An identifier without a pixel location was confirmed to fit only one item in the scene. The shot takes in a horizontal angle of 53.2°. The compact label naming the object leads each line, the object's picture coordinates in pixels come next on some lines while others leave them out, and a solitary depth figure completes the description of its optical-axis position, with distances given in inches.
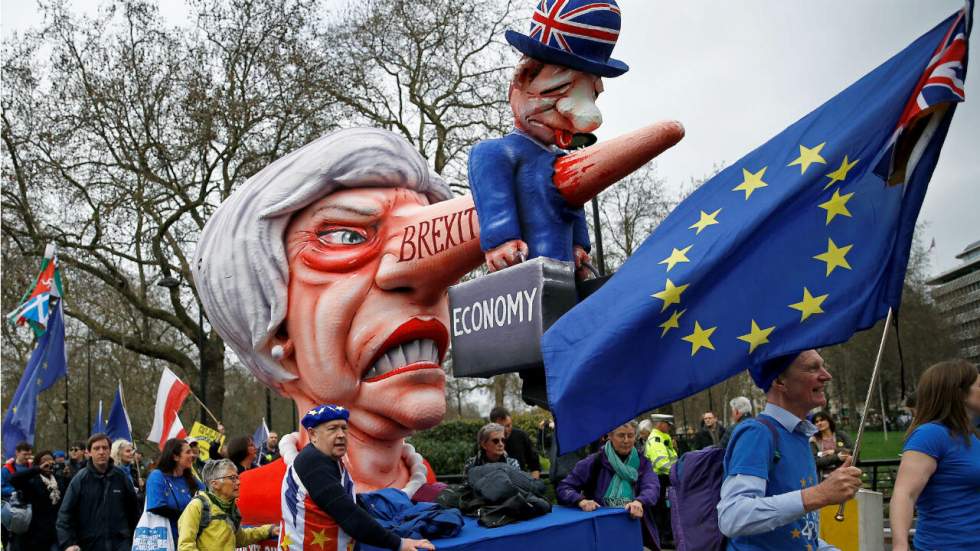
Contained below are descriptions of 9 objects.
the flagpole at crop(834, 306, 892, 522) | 112.7
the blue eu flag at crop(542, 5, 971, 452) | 117.1
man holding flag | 109.3
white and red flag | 430.3
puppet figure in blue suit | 155.9
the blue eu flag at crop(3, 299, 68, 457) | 381.1
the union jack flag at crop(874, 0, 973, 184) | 115.2
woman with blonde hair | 306.3
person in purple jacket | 225.1
